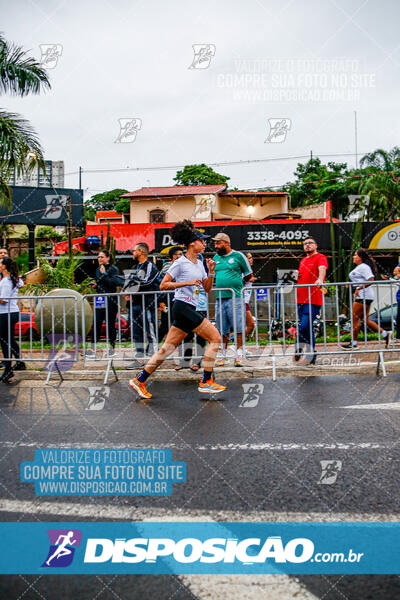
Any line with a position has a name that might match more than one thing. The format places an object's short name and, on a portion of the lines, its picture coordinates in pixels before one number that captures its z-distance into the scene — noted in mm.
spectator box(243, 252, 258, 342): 8042
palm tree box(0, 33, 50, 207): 13266
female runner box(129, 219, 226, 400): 5859
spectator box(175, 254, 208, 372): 7659
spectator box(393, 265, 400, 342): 8795
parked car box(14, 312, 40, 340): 12046
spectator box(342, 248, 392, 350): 8141
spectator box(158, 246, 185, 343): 8305
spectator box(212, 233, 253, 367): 7531
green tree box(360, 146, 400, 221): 31484
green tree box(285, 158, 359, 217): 37625
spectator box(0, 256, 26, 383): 7668
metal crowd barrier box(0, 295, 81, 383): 7457
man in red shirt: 7523
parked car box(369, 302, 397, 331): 12091
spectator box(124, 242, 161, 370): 7590
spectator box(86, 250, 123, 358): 7992
